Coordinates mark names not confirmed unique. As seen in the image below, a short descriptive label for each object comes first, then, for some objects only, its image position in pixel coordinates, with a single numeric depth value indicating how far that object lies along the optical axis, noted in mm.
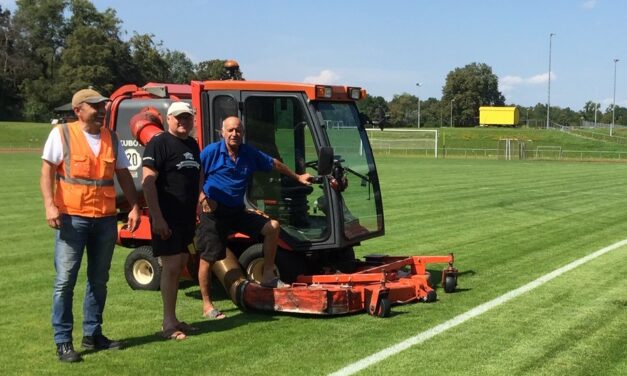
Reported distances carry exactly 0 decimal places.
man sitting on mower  5965
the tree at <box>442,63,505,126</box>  128250
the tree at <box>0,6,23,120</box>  85125
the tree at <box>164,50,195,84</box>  133375
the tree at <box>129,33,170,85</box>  88438
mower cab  6531
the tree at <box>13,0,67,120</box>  84125
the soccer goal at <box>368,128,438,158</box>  56844
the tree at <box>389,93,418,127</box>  142125
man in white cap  5344
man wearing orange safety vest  4785
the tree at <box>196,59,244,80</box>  92931
